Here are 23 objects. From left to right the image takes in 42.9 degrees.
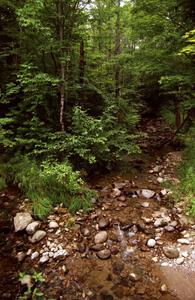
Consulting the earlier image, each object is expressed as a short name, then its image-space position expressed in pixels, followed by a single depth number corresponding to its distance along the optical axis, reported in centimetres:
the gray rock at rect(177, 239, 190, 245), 524
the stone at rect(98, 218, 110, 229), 577
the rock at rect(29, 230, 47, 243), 532
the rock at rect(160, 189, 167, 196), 711
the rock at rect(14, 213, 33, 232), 557
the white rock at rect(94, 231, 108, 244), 538
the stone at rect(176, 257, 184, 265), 480
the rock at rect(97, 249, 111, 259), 500
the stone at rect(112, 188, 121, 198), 702
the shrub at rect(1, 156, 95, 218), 613
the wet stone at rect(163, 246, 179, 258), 497
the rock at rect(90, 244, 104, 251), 519
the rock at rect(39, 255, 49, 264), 486
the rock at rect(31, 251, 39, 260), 496
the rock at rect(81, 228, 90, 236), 558
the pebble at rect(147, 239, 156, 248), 524
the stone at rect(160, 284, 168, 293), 426
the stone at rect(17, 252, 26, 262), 493
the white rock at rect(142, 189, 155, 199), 703
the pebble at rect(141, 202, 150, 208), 659
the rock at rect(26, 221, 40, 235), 549
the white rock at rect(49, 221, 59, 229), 565
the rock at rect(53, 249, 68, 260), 496
